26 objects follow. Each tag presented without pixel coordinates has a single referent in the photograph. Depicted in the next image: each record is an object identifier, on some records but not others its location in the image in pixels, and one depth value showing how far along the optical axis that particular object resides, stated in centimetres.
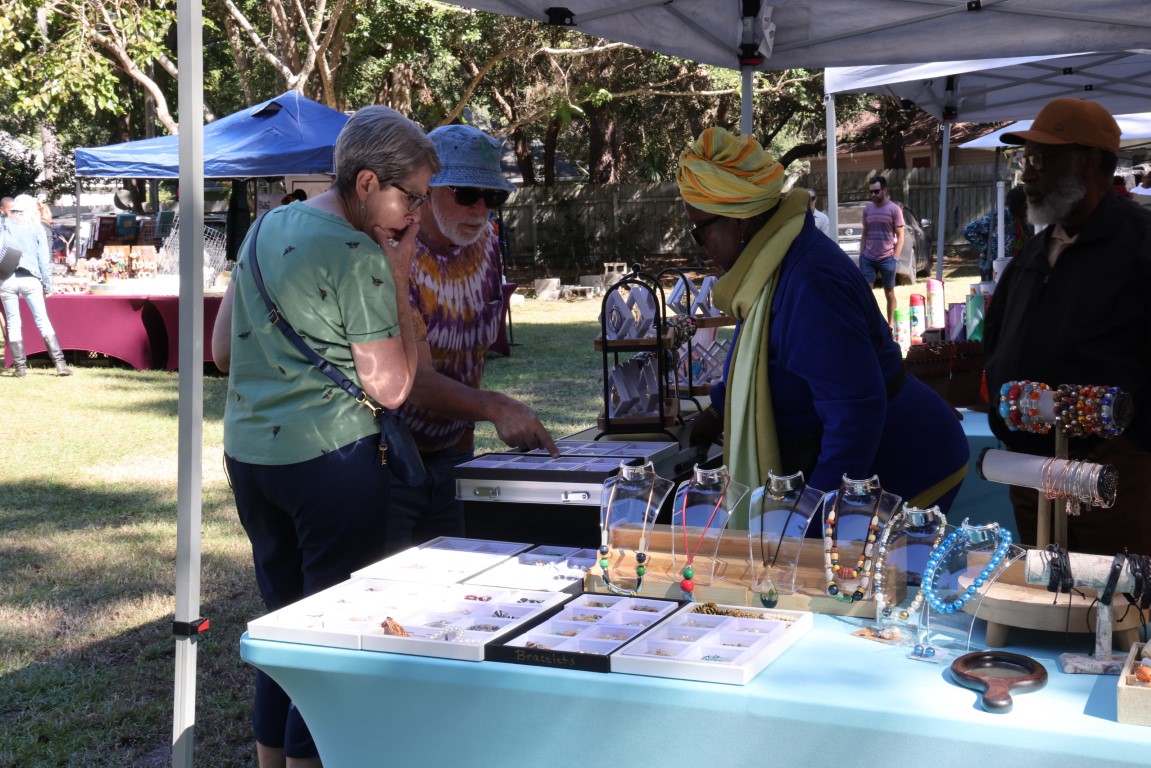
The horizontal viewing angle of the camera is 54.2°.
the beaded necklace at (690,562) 198
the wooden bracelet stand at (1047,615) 163
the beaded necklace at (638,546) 203
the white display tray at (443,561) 214
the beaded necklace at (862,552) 186
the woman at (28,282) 1035
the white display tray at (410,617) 180
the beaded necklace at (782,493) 198
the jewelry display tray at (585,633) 169
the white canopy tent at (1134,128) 1046
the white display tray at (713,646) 161
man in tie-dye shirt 270
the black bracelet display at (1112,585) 163
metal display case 250
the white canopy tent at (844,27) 410
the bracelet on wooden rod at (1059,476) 175
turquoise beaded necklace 170
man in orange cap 277
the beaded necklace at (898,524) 183
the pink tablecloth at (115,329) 1105
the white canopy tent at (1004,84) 697
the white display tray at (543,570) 210
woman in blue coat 229
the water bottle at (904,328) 541
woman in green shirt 223
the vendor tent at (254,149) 1118
